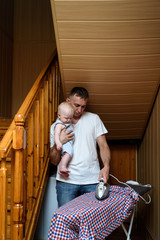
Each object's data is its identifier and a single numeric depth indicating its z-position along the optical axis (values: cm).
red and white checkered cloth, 171
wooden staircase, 176
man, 246
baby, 240
